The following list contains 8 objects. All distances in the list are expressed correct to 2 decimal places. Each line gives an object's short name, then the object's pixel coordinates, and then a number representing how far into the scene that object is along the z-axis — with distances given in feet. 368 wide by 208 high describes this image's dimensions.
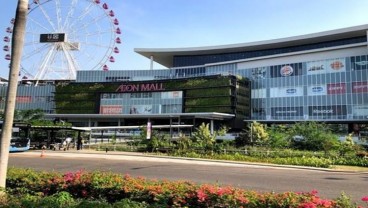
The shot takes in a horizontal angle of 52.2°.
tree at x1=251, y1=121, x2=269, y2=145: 134.31
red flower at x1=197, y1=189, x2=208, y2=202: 27.99
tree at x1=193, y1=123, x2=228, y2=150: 124.57
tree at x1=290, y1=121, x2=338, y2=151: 130.86
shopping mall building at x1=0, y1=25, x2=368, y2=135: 254.27
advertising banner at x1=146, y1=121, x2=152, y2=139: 123.70
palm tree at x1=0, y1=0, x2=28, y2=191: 31.83
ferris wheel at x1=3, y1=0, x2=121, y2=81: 262.94
